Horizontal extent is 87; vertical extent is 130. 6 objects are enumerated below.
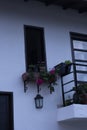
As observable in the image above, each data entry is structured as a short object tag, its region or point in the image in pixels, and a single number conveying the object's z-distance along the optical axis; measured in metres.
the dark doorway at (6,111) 8.50
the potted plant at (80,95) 8.89
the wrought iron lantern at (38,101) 8.91
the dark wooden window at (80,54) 10.18
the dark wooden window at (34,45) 9.42
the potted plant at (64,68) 9.21
